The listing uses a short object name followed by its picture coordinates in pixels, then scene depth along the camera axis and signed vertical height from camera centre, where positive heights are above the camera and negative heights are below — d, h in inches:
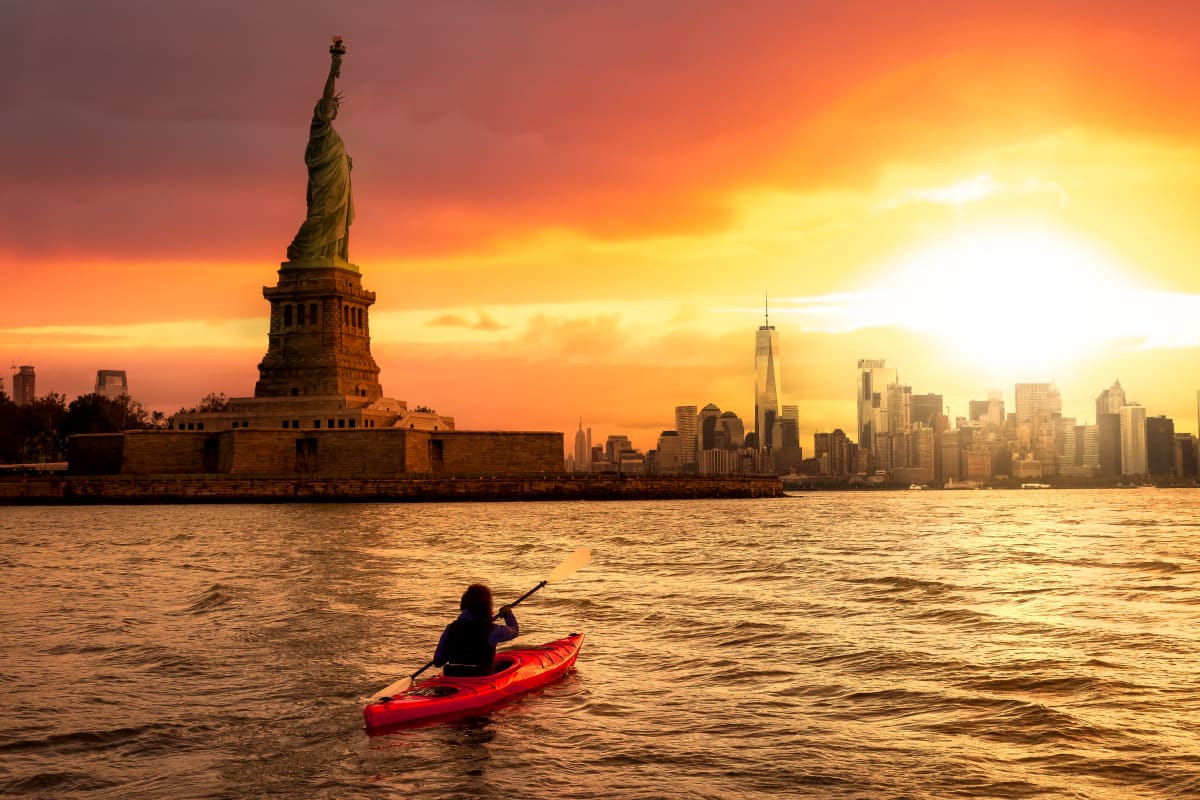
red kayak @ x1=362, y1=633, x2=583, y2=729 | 583.5 -126.0
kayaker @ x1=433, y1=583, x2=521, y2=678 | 637.3 -102.7
